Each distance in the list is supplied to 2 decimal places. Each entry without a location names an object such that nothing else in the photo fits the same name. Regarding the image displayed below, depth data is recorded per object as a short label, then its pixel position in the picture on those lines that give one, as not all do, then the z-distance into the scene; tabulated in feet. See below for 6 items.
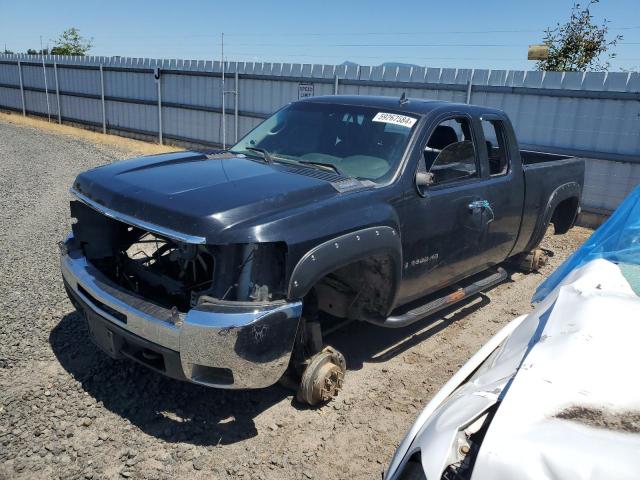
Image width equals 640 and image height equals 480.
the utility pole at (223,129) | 47.67
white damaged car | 5.43
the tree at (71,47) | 115.14
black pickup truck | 9.29
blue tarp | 10.94
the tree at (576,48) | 47.50
